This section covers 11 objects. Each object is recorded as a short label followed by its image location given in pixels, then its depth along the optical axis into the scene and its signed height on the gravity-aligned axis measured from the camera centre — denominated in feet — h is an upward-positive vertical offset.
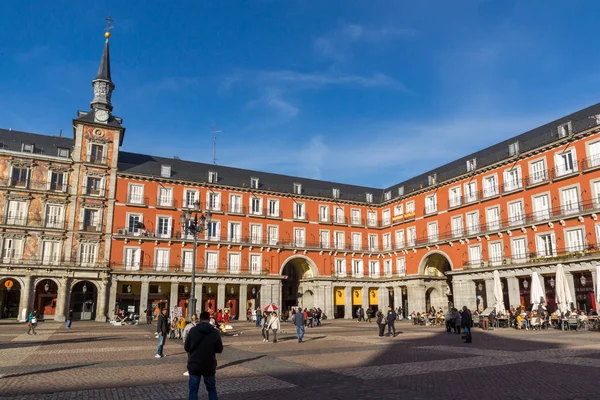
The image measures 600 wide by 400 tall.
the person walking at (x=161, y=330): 47.60 -4.03
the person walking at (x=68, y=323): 100.92 -6.96
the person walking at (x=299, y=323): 68.28 -4.84
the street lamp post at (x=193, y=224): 71.51 +10.75
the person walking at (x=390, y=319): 76.79 -4.85
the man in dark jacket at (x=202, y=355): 23.22 -3.24
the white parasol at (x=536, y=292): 95.66 -0.56
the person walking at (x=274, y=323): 66.13 -4.68
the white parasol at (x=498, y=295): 101.51 -1.23
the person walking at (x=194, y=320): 45.24 -2.91
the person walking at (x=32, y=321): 79.15 -5.10
